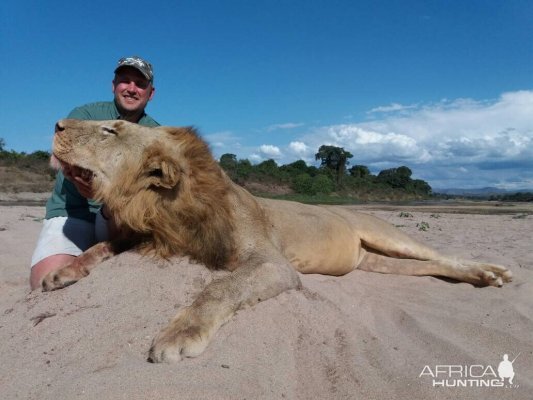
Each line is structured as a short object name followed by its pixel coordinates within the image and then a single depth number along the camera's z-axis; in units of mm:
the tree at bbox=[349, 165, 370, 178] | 53125
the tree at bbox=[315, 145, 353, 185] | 49812
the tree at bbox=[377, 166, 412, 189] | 52594
